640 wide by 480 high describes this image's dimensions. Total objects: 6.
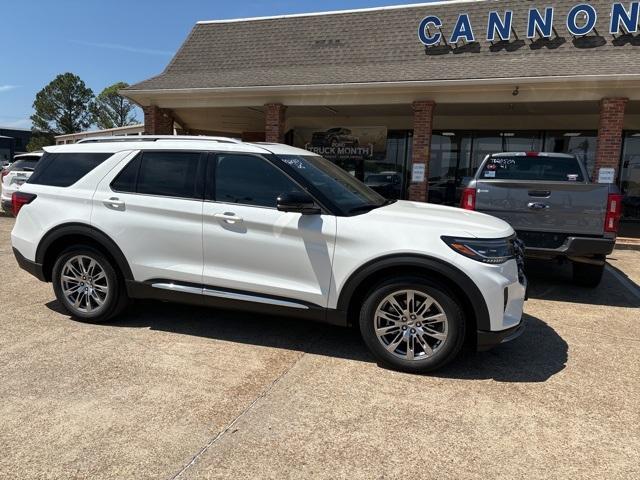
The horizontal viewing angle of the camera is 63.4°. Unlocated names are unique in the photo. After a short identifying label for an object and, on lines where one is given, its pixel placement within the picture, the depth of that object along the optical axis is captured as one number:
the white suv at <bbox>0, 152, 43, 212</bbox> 10.94
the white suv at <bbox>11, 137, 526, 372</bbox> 3.87
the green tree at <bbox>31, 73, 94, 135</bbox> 64.38
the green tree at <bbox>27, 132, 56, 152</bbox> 57.47
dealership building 10.77
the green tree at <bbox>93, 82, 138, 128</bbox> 67.25
